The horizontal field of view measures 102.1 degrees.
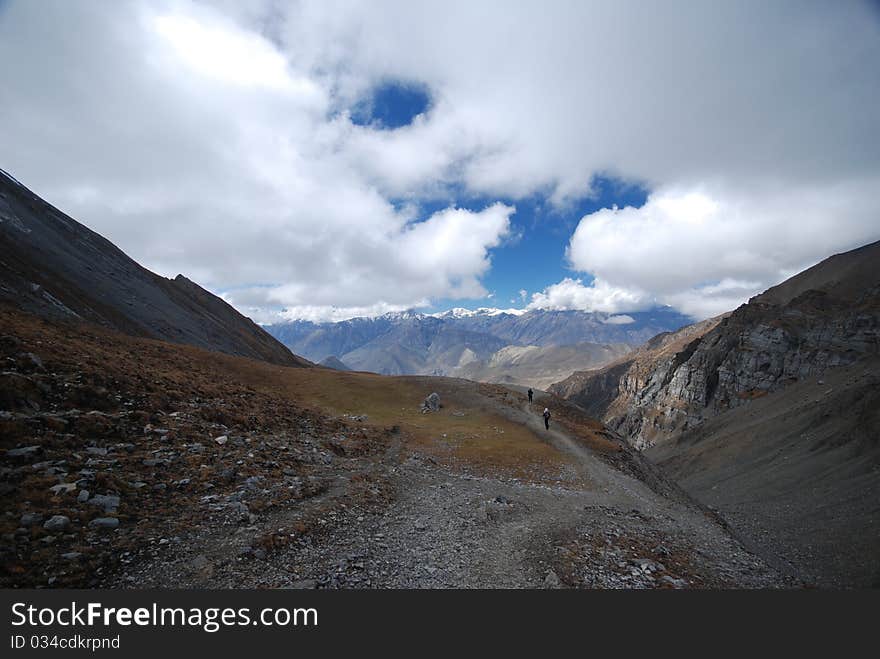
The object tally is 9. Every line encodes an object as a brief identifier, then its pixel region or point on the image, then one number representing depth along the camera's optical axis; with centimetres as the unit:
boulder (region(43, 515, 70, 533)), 739
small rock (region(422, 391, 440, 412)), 3634
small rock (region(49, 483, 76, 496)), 842
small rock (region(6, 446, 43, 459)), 904
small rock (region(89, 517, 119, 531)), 802
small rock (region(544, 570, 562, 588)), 948
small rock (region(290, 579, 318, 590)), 798
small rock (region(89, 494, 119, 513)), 867
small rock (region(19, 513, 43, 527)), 726
